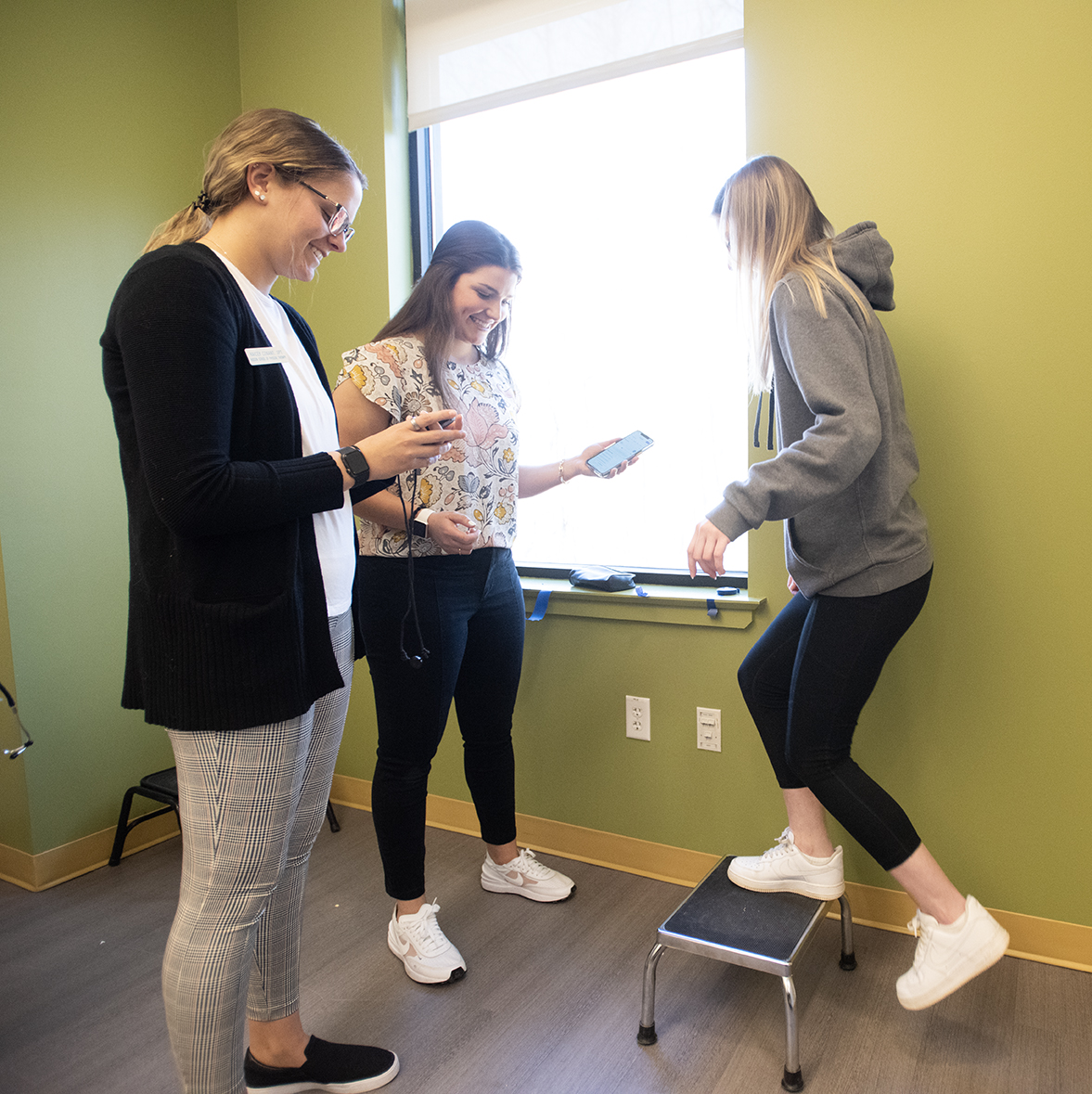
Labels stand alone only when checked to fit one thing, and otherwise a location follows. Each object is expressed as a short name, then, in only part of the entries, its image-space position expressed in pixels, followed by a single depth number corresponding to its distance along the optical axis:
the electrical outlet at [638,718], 2.21
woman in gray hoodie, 1.39
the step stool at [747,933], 1.45
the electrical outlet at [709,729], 2.11
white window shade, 2.09
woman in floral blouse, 1.70
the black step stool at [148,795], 2.30
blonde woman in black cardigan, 0.95
